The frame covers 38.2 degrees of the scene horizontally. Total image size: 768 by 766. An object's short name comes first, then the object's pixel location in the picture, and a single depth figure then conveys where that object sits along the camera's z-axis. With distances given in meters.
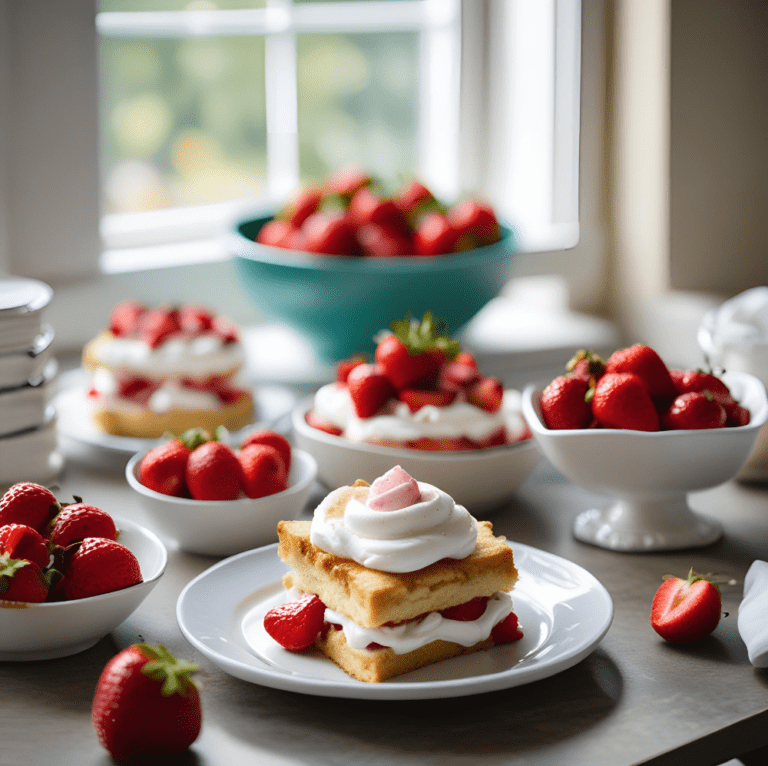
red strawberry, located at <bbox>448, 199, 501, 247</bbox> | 1.85
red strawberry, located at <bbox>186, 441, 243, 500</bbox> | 1.23
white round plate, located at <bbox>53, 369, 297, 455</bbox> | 1.53
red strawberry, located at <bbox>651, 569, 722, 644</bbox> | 1.02
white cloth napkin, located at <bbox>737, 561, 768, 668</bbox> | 0.98
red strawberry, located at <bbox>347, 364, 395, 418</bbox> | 1.35
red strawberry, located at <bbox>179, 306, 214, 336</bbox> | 1.61
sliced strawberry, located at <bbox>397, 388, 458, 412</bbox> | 1.36
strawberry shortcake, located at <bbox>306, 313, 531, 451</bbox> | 1.35
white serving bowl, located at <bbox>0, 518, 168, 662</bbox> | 0.94
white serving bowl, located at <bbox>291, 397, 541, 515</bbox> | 1.33
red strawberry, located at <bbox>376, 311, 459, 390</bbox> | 1.35
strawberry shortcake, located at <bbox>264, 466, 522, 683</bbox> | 0.93
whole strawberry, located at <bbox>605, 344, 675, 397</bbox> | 1.21
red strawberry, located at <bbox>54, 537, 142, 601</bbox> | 0.97
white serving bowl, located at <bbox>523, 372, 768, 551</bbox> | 1.18
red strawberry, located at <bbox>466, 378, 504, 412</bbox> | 1.39
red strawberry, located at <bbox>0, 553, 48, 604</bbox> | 0.94
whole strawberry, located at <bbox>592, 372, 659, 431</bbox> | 1.18
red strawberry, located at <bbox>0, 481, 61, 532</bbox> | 1.03
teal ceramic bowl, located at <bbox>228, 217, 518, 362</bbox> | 1.74
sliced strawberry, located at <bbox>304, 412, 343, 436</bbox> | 1.40
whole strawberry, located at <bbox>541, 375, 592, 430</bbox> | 1.21
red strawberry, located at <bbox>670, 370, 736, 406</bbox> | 1.23
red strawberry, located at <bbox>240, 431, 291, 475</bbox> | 1.30
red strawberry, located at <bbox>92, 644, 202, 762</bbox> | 0.80
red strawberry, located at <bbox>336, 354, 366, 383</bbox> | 1.44
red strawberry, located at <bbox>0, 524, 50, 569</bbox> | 0.95
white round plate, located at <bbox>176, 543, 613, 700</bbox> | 0.89
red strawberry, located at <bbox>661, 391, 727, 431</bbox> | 1.19
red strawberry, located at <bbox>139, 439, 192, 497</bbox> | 1.24
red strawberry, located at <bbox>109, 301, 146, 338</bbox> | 1.62
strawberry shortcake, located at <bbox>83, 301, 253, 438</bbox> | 1.58
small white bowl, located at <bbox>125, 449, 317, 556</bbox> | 1.23
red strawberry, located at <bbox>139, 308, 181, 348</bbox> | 1.58
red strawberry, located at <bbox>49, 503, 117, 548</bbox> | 1.02
